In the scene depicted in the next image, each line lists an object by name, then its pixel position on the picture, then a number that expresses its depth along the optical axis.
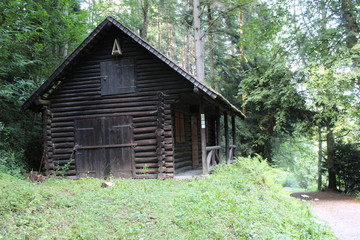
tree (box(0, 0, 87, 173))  12.43
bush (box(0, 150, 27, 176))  11.58
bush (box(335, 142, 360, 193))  19.12
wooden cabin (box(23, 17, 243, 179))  12.65
